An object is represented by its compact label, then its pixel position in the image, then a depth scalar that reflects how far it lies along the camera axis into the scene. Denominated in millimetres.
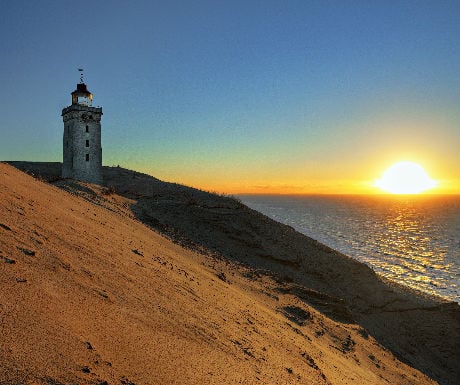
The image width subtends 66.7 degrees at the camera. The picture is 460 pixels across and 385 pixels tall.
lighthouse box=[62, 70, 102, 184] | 34906
